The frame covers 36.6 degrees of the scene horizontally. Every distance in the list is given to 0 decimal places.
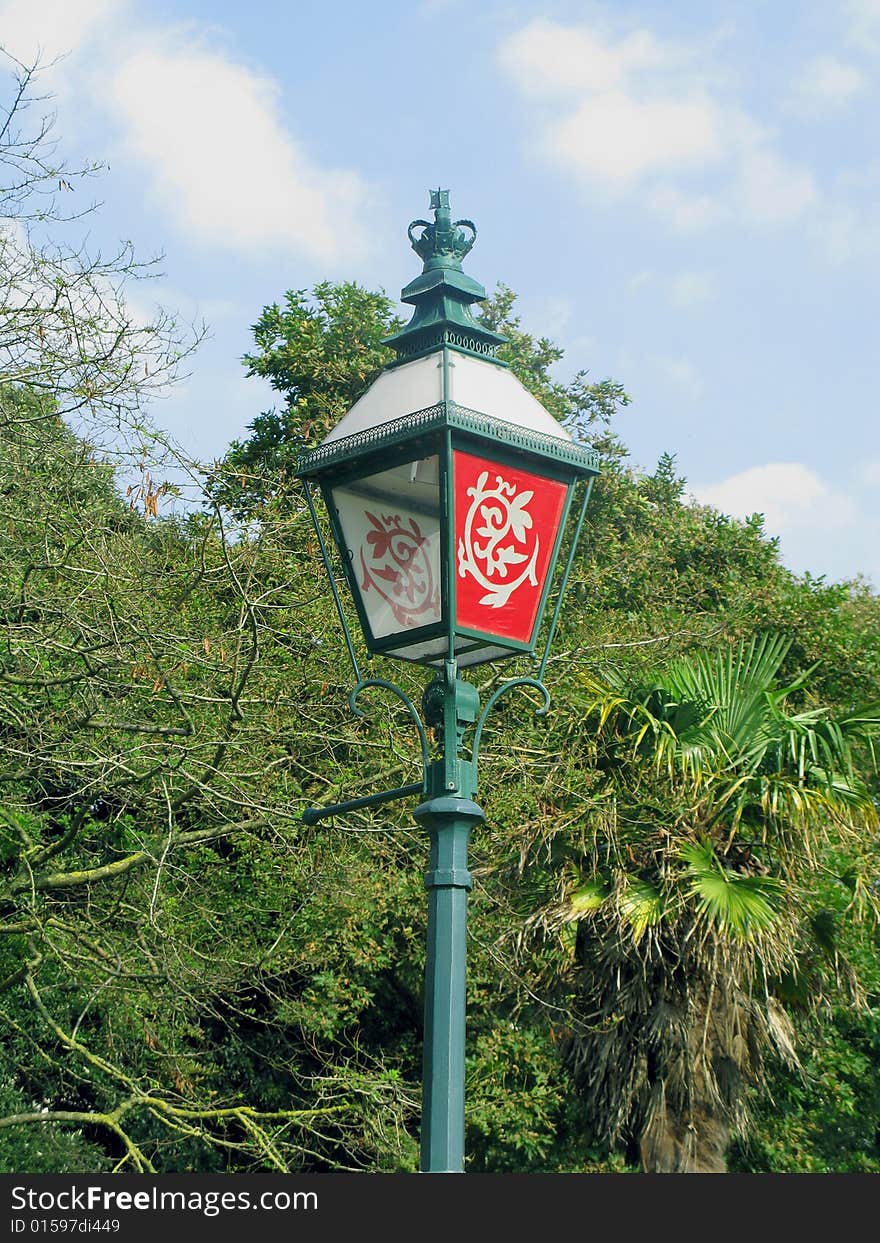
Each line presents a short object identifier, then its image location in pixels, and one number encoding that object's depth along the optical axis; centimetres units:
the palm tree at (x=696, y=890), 983
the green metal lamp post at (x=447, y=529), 389
